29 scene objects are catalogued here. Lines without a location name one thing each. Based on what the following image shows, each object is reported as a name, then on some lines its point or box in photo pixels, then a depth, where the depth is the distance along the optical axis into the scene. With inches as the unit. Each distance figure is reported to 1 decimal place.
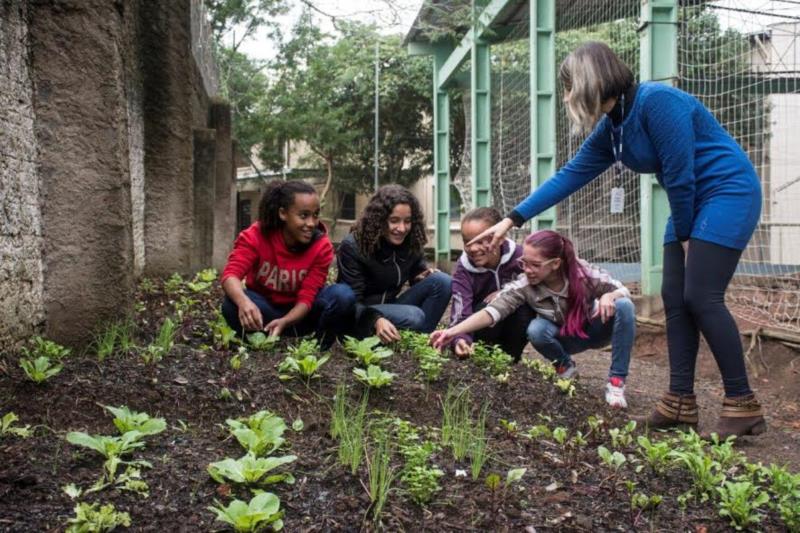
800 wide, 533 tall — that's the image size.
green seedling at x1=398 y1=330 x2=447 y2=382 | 129.3
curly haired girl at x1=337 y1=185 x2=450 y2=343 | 171.5
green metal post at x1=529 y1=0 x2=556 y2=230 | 303.1
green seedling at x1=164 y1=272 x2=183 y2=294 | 215.9
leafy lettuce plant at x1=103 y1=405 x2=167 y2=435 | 91.4
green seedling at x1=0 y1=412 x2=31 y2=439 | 91.6
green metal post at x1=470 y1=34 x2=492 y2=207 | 410.9
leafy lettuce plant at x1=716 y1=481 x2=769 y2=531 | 86.7
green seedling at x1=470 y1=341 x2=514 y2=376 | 144.7
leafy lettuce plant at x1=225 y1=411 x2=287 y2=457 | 89.2
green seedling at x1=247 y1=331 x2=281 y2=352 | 141.7
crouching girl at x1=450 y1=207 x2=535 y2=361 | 168.9
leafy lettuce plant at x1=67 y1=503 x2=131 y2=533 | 70.5
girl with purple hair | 158.7
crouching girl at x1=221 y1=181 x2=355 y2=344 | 161.6
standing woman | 131.0
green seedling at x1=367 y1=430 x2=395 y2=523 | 80.4
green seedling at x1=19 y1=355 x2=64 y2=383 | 107.7
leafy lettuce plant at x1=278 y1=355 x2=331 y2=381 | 121.0
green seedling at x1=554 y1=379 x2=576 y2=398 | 139.3
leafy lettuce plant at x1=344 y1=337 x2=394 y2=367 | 130.0
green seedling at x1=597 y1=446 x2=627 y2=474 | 98.5
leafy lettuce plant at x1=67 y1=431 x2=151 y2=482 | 82.2
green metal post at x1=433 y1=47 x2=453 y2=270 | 526.9
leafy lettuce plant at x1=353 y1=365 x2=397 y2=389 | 118.7
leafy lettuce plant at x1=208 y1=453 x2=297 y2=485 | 81.1
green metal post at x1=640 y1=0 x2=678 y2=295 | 236.5
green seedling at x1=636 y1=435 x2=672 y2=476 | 100.1
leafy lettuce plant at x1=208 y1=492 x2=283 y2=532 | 71.5
